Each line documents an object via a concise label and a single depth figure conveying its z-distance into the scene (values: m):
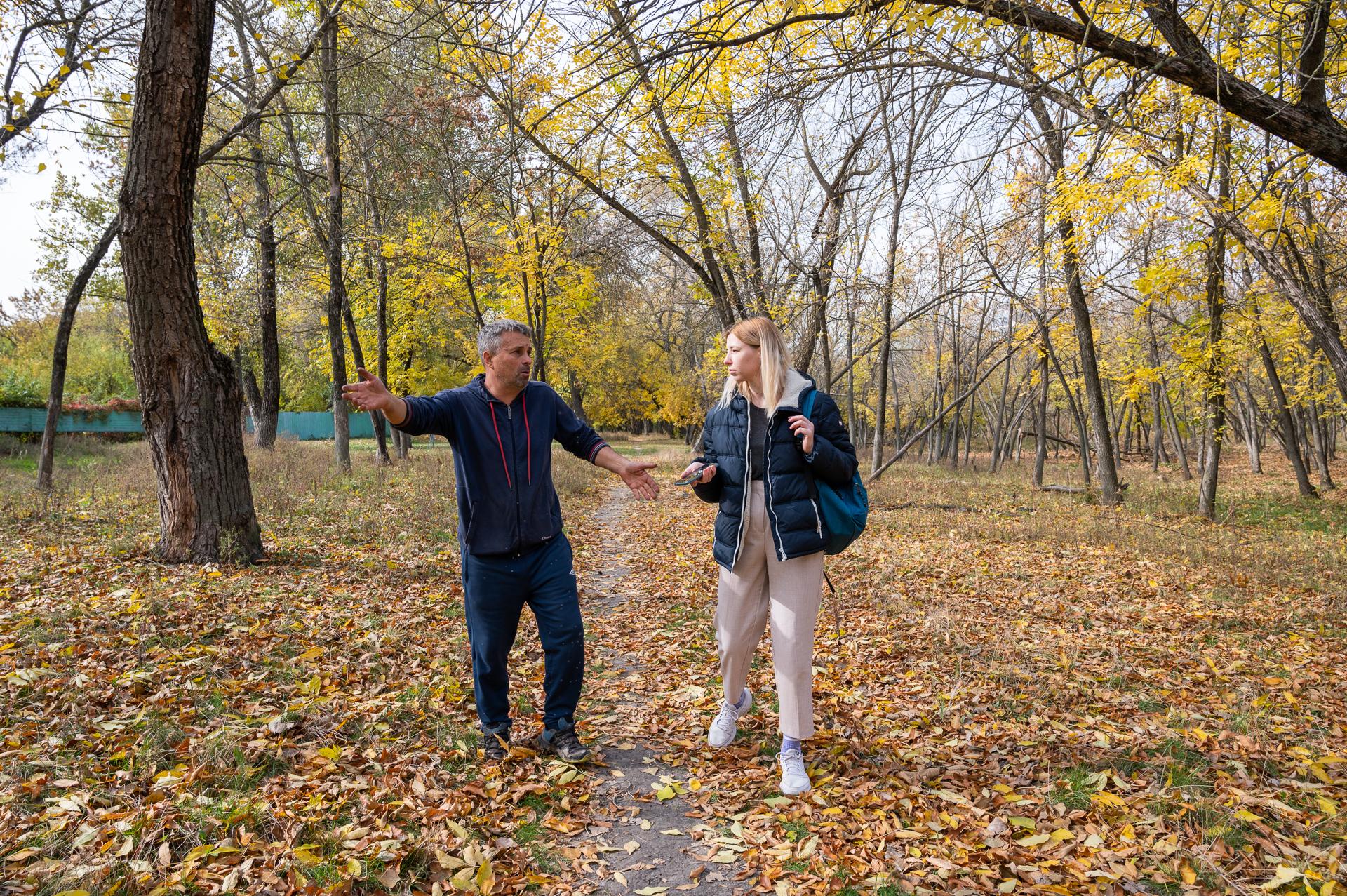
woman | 3.48
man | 3.67
